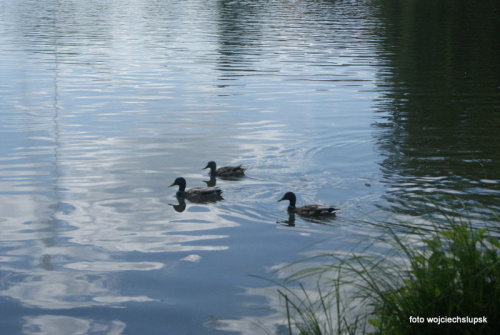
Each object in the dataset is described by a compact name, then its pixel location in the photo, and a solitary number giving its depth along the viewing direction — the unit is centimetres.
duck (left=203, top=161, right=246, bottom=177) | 1389
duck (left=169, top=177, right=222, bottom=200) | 1277
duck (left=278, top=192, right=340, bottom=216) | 1152
